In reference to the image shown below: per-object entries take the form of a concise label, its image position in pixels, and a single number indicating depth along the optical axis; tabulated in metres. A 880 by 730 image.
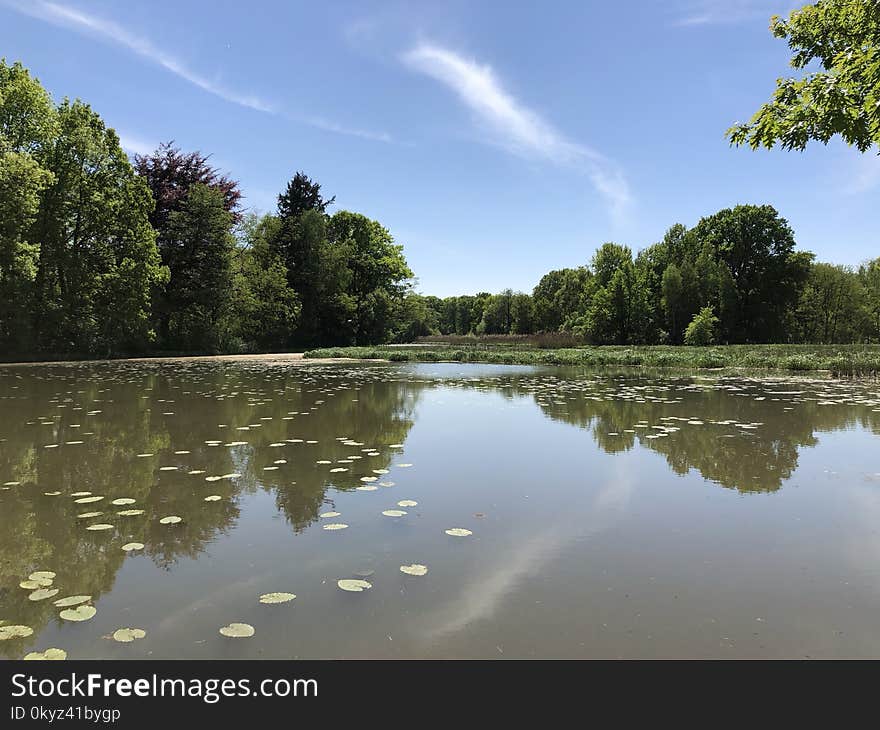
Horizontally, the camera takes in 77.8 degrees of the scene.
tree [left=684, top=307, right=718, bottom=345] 45.56
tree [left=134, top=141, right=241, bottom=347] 33.84
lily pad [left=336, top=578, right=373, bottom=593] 3.04
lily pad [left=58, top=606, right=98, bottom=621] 2.72
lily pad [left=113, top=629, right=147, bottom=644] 2.52
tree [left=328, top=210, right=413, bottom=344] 47.50
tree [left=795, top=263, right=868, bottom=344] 59.38
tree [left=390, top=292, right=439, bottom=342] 51.24
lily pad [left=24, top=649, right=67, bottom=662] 2.38
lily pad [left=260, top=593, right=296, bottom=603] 2.90
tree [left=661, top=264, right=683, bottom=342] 51.75
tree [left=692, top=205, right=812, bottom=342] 52.22
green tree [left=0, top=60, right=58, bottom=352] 23.42
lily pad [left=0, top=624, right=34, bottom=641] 2.55
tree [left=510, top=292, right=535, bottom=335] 92.66
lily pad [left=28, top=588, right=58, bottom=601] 2.95
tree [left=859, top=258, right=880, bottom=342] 59.72
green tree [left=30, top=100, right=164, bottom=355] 27.12
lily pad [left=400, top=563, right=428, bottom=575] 3.28
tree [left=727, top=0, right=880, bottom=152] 6.91
